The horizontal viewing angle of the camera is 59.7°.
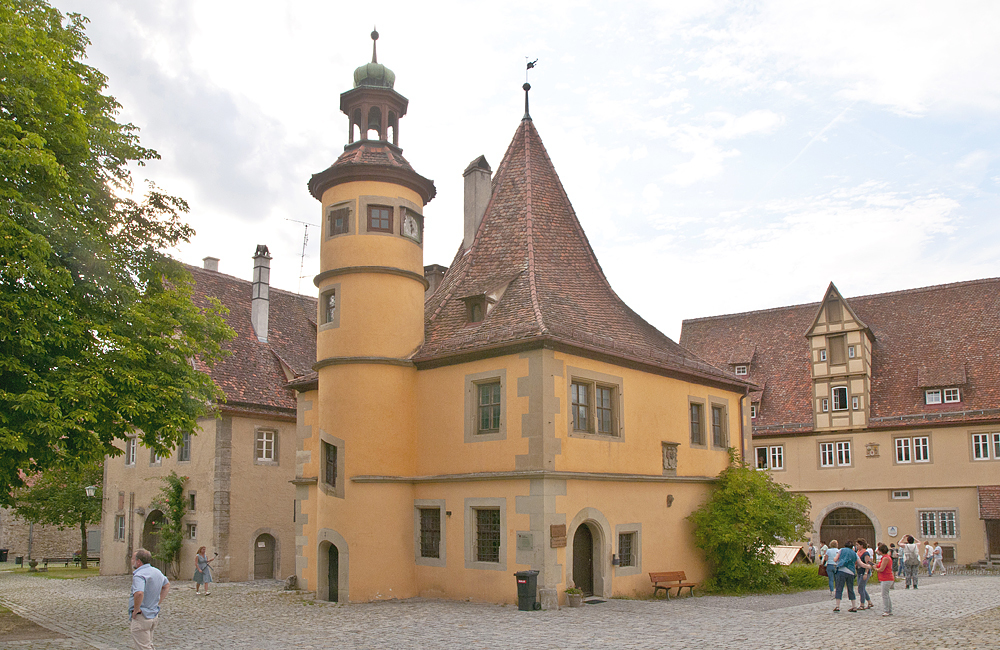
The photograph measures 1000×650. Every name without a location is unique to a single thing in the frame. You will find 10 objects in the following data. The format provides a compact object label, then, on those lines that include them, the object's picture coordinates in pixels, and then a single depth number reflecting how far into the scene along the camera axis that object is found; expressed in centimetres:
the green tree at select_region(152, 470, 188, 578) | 2909
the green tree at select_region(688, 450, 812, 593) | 2164
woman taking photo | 2342
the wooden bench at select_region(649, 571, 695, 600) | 1995
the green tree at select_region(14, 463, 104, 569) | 3734
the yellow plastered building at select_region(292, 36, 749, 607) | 1861
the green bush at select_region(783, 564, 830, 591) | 2345
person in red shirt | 1630
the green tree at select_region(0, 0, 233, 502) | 1345
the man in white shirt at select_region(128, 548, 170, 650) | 1073
